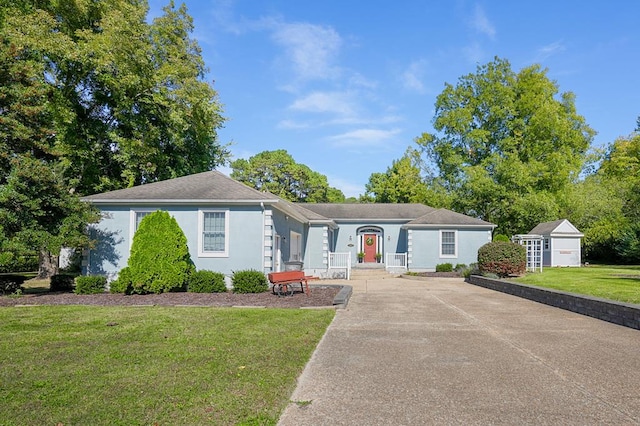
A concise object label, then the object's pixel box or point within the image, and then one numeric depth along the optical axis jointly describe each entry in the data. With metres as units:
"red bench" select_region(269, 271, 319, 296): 12.67
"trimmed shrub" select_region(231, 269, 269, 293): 13.93
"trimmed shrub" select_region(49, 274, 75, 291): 15.12
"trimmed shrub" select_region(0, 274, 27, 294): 13.86
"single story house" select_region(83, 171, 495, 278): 15.19
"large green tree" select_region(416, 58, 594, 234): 30.36
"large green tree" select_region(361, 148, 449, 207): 46.03
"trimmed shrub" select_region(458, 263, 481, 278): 20.71
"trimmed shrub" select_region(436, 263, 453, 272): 24.27
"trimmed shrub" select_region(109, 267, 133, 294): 13.32
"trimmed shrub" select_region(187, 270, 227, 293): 13.95
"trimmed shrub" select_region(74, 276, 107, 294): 13.65
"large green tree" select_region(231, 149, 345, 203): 50.69
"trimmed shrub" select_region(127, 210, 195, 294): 13.31
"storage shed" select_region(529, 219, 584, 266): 30.75
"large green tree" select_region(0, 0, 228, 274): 13.45
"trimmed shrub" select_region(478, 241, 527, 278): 18.52
